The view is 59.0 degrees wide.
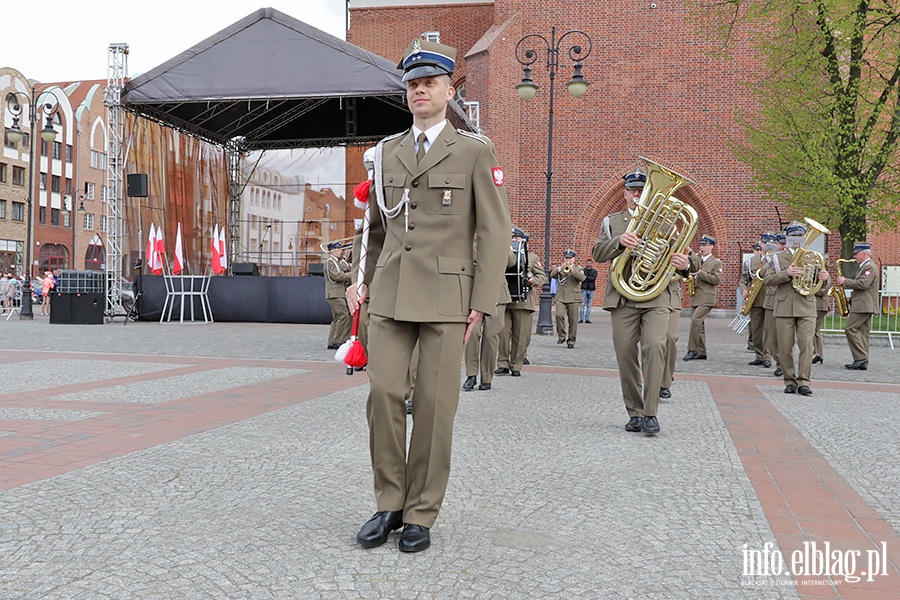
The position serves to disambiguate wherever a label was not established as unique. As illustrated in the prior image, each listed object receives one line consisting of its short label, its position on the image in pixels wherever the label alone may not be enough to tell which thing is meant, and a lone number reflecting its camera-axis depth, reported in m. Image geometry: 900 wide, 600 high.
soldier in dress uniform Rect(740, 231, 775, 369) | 12.00
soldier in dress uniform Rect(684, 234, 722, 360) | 12.84
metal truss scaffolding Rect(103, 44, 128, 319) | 18.19
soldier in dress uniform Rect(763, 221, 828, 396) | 8.82
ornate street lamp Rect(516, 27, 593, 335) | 17.17
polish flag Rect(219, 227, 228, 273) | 21.44
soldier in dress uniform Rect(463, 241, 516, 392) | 8.73
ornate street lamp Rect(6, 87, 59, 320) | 20.88
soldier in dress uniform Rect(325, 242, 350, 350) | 12.81
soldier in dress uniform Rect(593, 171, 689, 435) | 6.07
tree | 17.31
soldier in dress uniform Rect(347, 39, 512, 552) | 3.43
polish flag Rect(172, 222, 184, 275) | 20.31
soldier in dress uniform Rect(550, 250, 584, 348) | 14.80
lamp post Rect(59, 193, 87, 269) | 52.71
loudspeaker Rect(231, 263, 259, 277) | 21.67
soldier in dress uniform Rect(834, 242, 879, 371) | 12.27
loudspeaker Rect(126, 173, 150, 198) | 19.08
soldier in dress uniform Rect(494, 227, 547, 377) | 10.17
